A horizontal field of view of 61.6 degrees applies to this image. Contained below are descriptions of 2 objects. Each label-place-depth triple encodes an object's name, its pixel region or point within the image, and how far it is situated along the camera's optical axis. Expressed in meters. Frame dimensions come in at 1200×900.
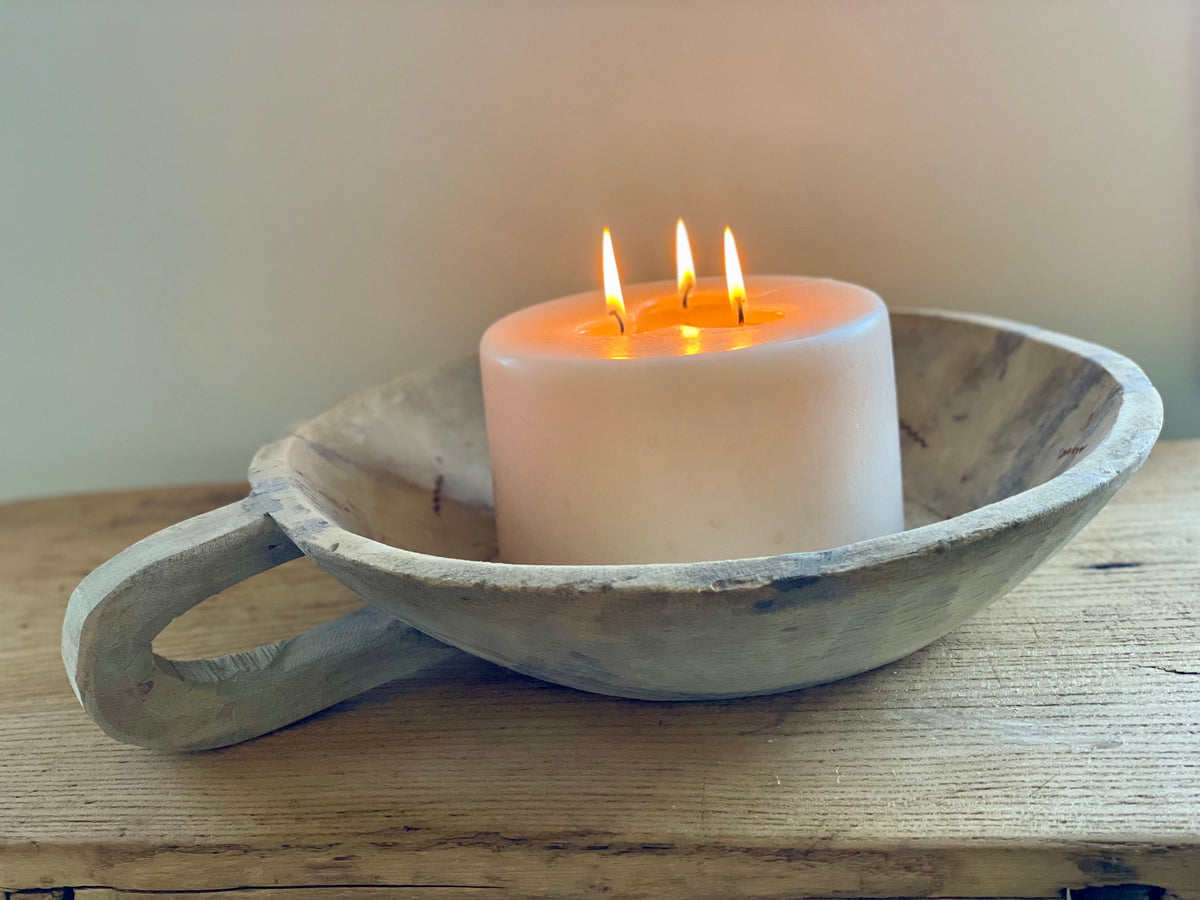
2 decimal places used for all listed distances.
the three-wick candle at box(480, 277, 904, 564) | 0.39
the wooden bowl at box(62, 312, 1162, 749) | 0.29
